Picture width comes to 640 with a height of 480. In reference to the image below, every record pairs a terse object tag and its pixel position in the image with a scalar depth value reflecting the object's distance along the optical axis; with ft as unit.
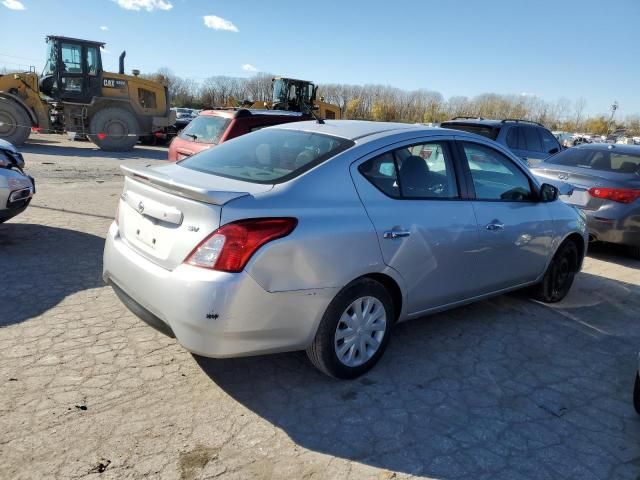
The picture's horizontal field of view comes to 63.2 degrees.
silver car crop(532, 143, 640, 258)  21.91
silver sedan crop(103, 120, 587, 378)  9.02
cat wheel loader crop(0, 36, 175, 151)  52.95
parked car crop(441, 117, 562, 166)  31.19
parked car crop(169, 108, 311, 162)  26.48
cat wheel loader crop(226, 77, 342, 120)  78.07
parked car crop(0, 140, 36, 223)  18.25
